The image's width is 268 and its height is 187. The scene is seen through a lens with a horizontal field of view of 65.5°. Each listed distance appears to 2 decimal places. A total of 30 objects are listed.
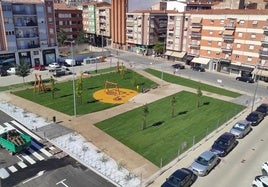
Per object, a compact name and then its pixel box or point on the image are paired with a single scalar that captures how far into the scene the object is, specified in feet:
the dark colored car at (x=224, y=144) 81.26
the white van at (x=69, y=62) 201.81
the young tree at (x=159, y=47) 232.72
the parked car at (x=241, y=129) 93.43
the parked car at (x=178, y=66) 198.91
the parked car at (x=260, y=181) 65.38
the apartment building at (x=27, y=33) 174.95
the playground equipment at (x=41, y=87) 139.78
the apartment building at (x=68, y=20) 272.69
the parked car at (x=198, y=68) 193.56
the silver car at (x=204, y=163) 71.32
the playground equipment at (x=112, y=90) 139.06
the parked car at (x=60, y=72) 171.57
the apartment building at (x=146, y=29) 238.60
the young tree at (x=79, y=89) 118.97
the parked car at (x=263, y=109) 114.98
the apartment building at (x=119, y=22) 258.84
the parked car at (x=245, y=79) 166.55
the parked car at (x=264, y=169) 72.03
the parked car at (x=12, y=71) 175.69
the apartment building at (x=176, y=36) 211.67
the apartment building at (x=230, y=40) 163.20
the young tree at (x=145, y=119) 98.07
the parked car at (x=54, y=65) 189.31
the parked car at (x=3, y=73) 172.85
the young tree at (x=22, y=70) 149.41
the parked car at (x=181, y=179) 64.38
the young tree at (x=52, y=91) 129.52
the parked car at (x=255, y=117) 104.61
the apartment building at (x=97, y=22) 287.92
